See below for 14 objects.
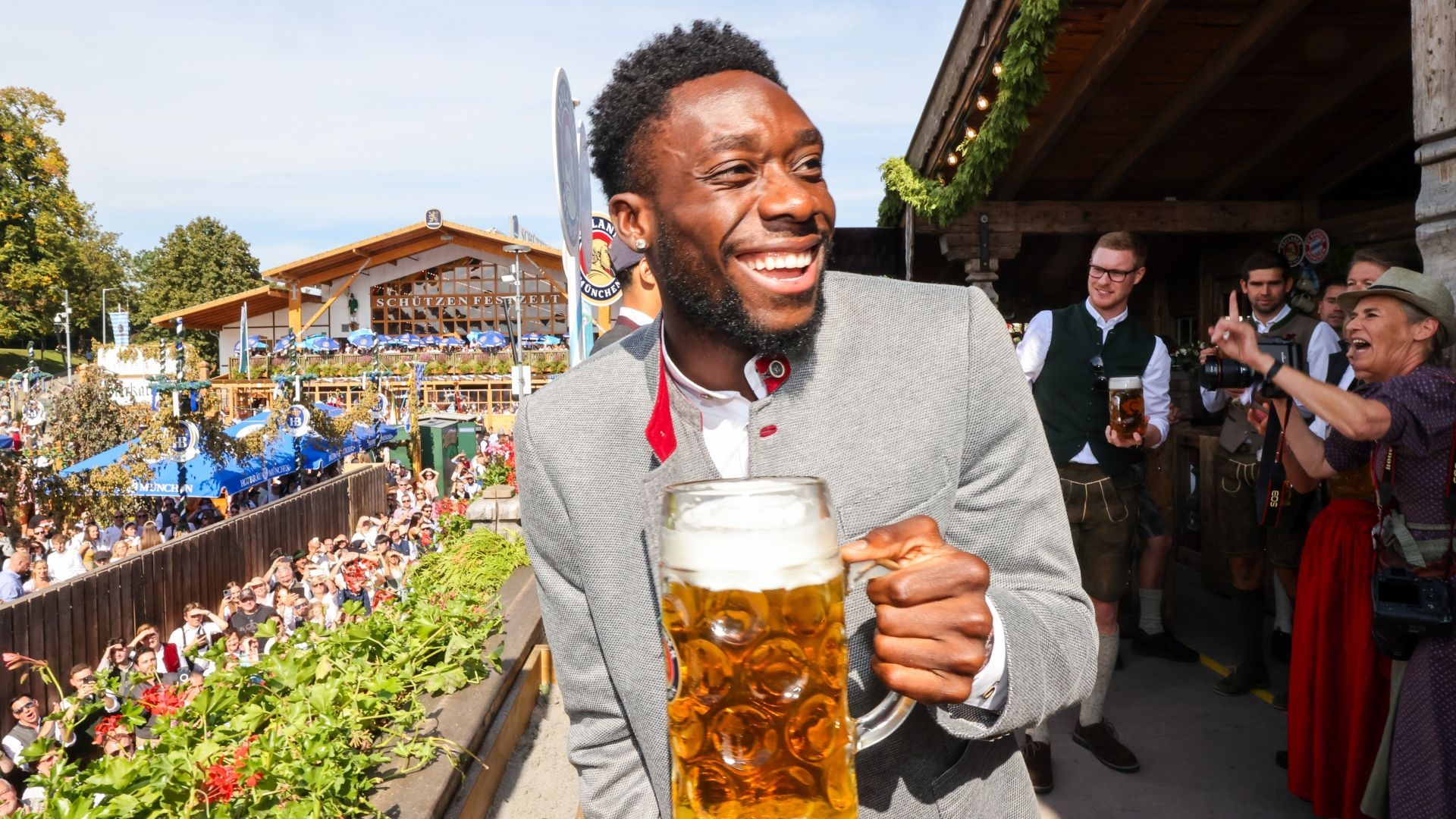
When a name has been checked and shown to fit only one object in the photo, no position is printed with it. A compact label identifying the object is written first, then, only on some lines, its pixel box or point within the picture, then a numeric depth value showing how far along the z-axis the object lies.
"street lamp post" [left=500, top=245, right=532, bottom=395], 8.75
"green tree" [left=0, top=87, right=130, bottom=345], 44.44
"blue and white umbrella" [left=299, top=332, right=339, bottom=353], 35.89
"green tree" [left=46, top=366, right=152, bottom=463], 13.99
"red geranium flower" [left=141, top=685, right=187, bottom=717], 2.75
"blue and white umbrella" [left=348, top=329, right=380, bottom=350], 34.62
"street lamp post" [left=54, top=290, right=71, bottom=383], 45.38
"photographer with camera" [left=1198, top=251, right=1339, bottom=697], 3.86
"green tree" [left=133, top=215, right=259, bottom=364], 57.34
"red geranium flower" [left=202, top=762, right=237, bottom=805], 2.00
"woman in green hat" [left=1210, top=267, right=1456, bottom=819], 2.23
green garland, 4.30
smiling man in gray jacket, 0.98
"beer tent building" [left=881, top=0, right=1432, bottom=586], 4.89
